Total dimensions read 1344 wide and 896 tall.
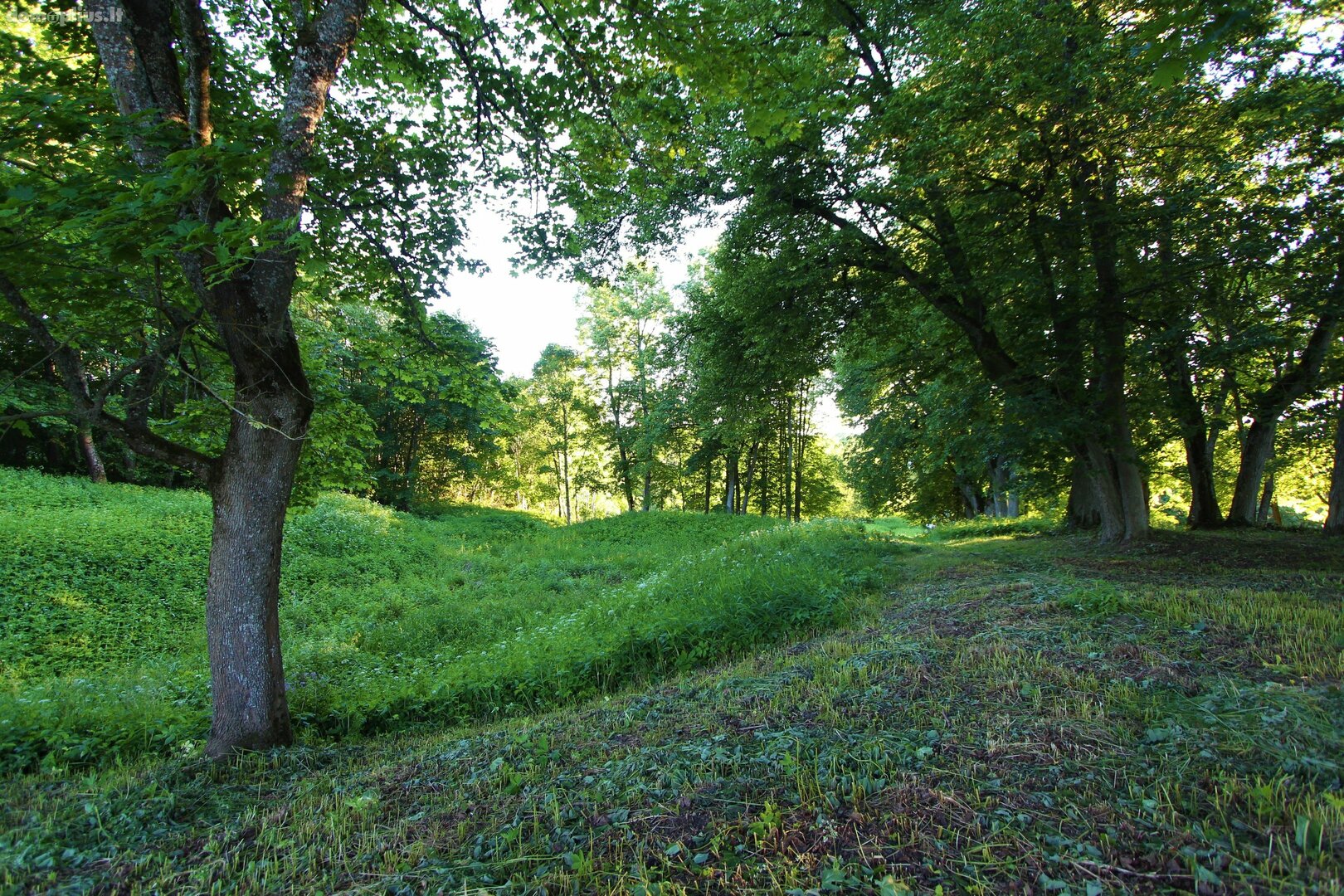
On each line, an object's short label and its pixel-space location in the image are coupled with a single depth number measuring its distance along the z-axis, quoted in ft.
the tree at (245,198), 10.53
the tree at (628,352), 96.48
